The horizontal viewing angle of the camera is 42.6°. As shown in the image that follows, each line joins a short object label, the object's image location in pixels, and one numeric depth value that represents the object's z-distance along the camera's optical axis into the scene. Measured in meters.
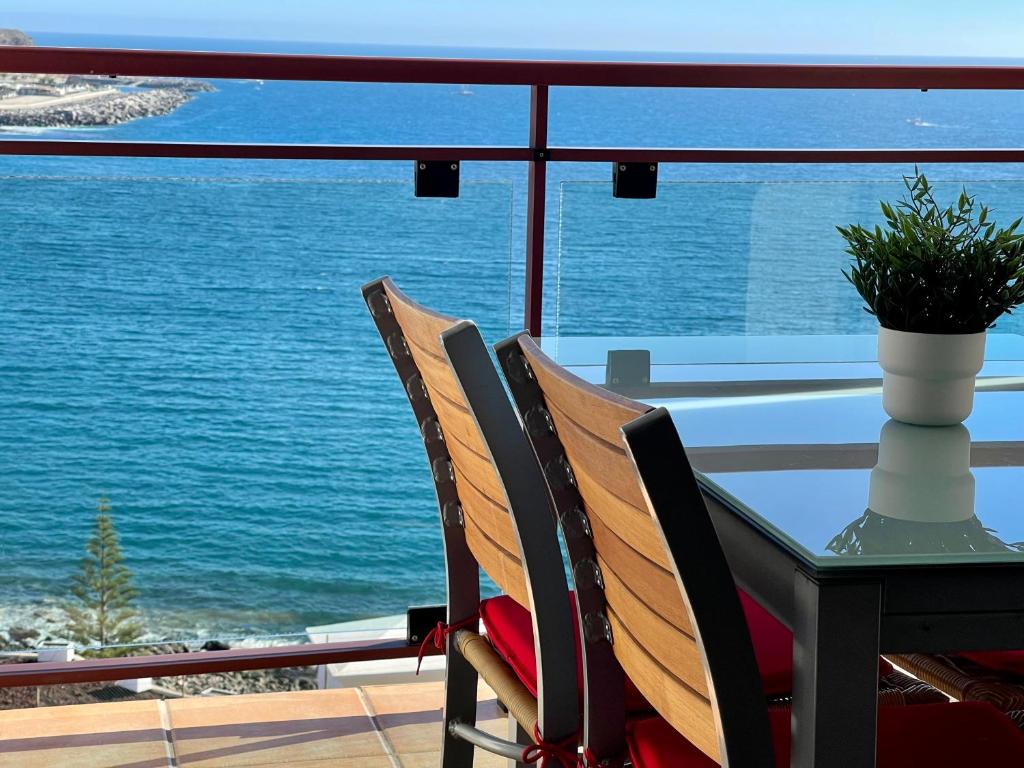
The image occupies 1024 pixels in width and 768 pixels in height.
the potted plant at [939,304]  1.76
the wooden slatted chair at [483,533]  1.60
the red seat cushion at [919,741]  1.46
